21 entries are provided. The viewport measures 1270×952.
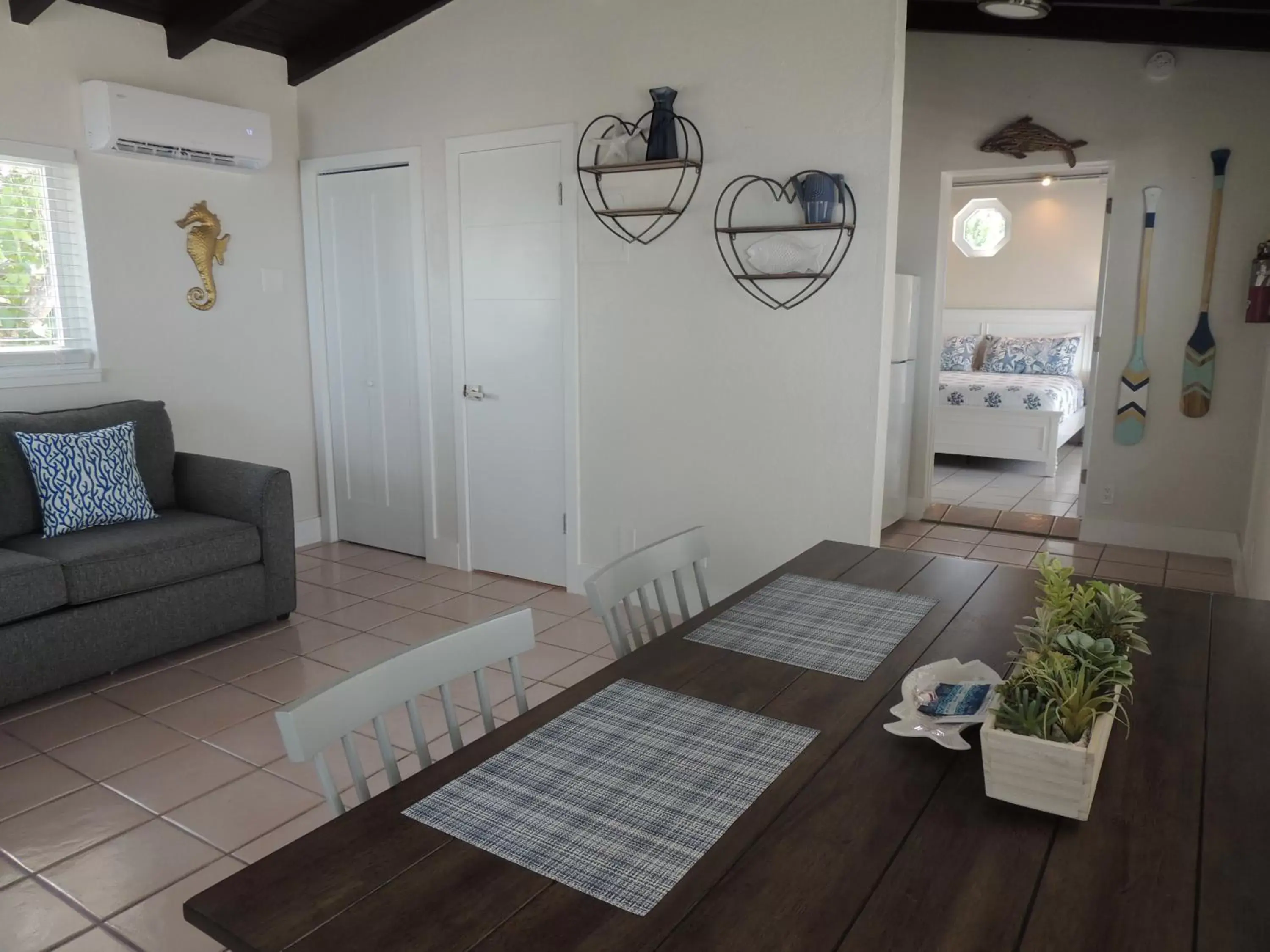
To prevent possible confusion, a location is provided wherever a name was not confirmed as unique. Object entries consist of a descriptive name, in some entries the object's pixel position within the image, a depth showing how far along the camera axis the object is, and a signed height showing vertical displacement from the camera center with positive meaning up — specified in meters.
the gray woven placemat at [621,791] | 1.08 -0.64
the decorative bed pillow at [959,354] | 7.99 -0.45
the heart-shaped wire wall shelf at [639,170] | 3.65 +0.48
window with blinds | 3.82 +0.12
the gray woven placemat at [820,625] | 1.67 -0.63
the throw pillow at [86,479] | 3.49 -0.67
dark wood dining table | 0.95 -0.64
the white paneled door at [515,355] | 4.12 -0.25
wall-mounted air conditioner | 3.89 +0.76
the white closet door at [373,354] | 4.64 -0.27
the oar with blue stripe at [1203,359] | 4.55 -0.29
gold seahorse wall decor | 4.39 +0.27
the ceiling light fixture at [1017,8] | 3.54 +1.13
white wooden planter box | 1.12 -0.57
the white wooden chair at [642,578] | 1.83 -0.58
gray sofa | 3.08 -0.95
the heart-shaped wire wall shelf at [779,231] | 3.35 +0.26
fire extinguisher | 4.29 +0.05
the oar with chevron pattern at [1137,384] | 4.72 -0.43
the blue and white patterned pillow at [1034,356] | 7.61 -0.45
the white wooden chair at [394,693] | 1.29 -0.59
